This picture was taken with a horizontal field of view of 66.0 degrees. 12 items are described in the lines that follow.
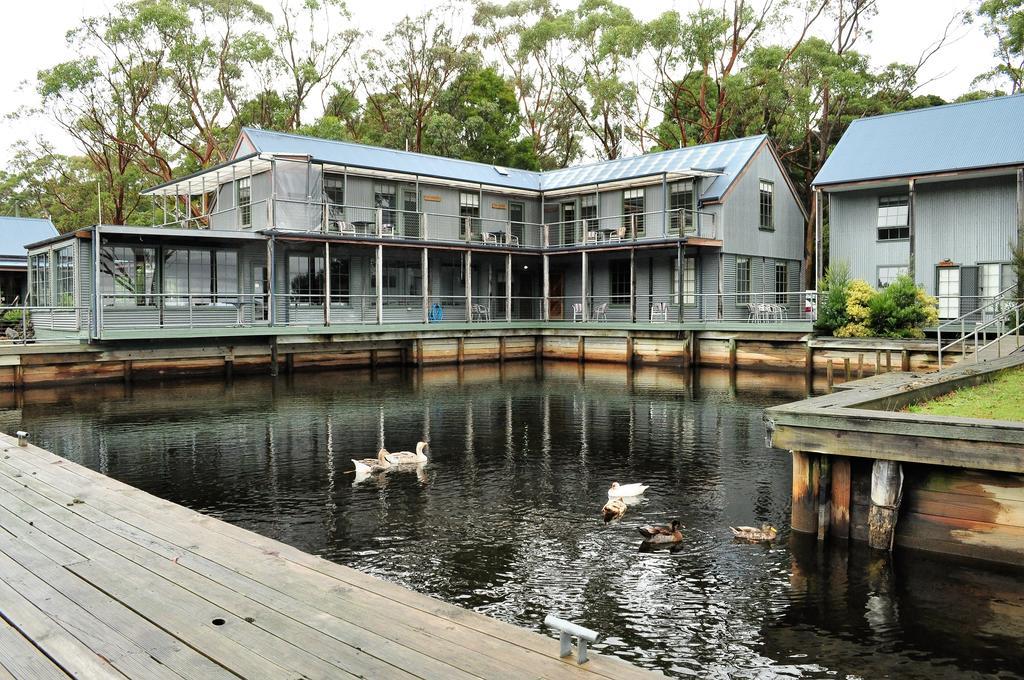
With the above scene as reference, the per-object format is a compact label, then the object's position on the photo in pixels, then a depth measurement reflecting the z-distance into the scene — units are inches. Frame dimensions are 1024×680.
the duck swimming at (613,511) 384.5
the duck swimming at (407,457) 496.2
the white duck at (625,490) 411.6
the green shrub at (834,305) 1013.8
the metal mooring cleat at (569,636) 155.4
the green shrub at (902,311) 957.2
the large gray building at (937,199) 1049.5
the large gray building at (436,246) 1057.5
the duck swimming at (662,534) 344.2
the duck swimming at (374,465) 478.3
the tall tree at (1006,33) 1424.7
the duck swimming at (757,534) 345.7
